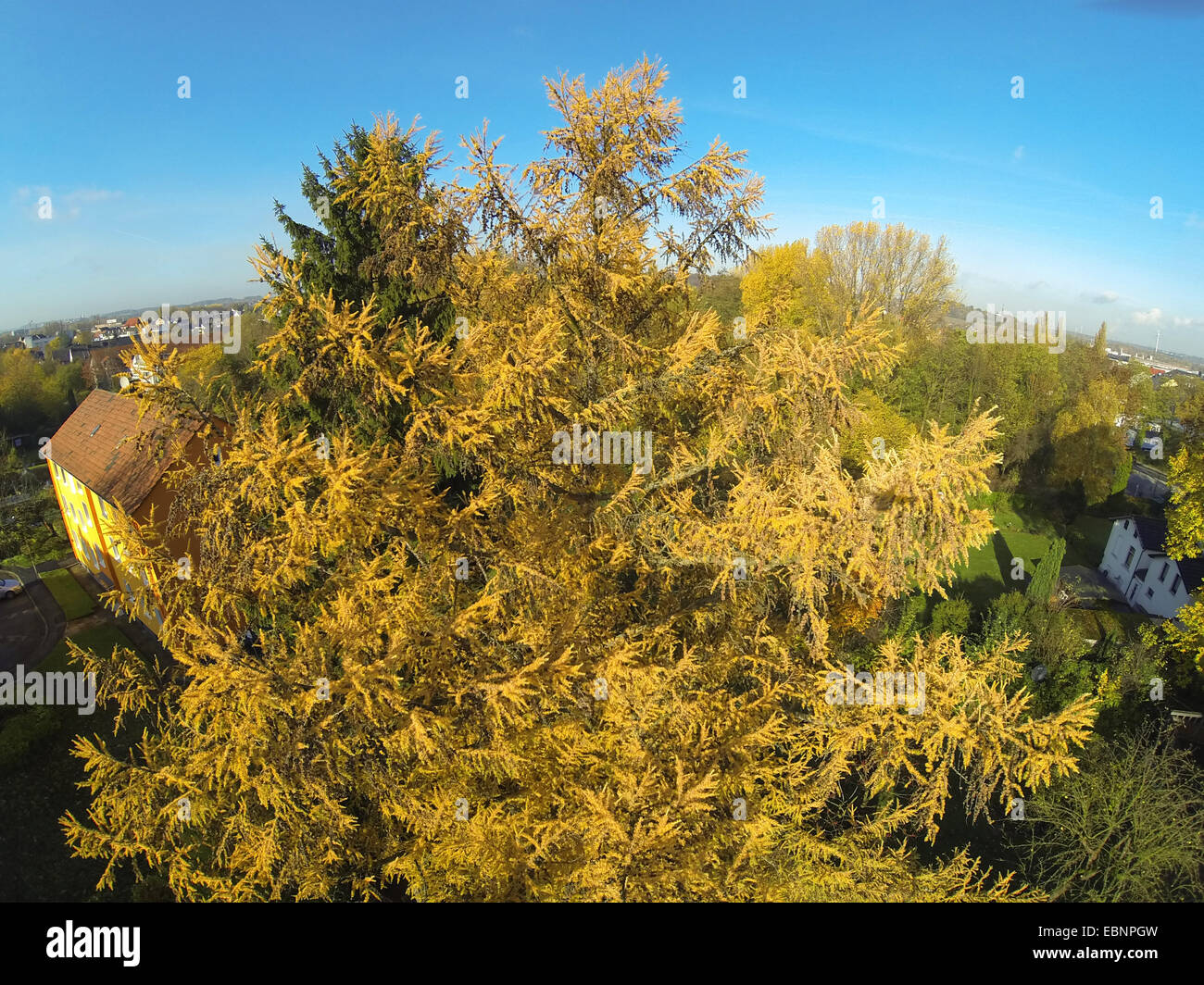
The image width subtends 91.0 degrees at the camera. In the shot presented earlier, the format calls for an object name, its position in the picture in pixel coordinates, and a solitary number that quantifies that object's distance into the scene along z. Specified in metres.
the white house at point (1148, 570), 23.33
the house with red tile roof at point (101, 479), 17.98
